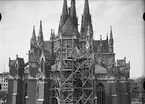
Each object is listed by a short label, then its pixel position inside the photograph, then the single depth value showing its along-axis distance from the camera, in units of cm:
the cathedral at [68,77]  3531
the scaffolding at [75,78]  3403
